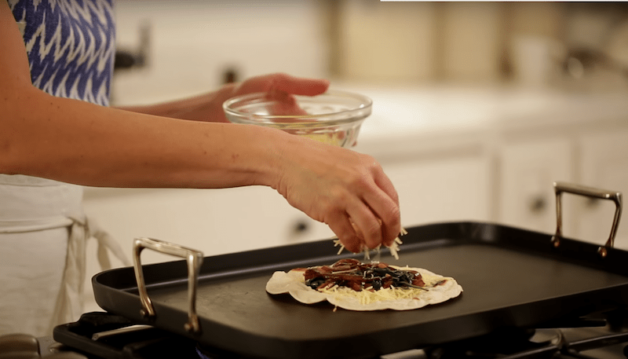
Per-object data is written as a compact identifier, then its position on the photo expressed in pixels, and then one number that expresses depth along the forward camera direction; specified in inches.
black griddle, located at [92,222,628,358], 42.8
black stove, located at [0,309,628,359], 44.9
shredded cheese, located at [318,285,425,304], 48.6
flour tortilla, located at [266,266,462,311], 48.0
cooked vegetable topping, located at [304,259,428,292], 50.1
